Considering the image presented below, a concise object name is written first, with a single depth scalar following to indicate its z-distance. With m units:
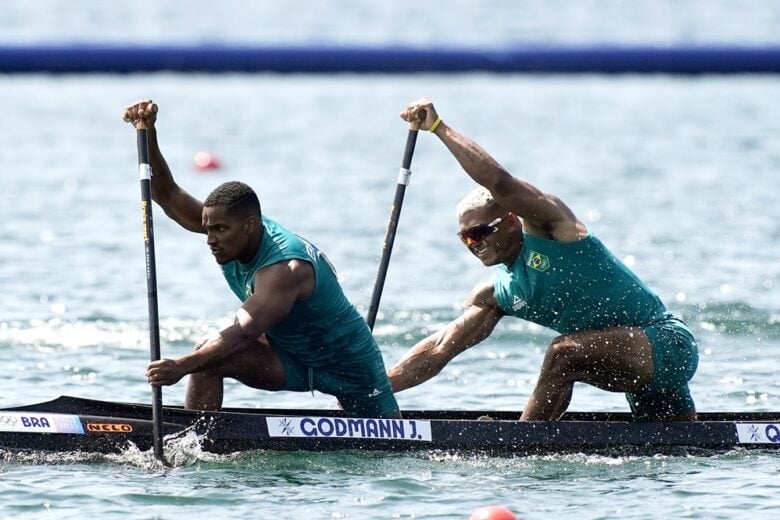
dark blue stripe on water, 62.47
